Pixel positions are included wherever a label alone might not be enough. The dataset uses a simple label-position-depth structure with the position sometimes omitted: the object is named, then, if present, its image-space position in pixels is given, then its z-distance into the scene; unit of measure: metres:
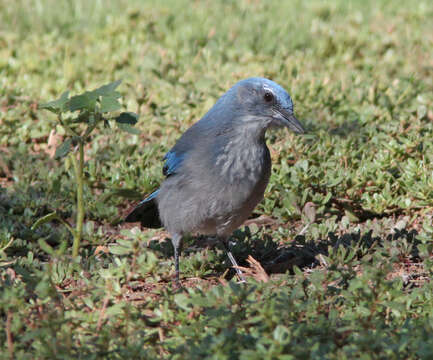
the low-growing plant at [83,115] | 8.68
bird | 9.52
